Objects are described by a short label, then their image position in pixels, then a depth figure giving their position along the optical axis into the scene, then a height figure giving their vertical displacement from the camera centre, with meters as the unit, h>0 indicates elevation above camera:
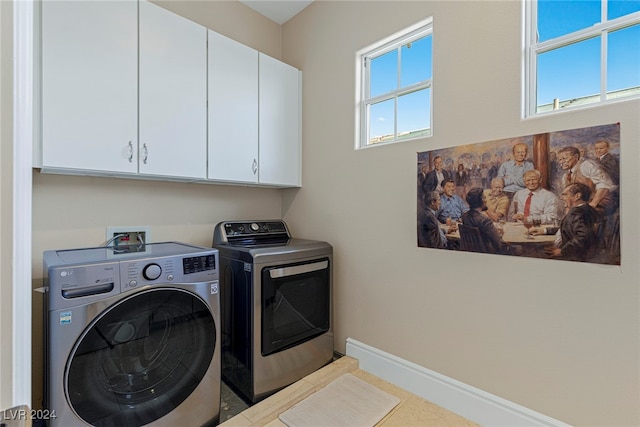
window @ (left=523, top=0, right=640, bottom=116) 1.23 +0.72
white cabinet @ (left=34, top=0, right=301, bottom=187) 1.35 +0.63
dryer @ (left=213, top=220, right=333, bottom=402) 1.69 -0.61
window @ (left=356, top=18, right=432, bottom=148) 1.82 +0.83
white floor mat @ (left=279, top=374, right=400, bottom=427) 1.54 -1.09
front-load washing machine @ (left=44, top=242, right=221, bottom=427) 1.12 -0.55
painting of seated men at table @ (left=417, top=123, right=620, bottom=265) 1.21 +0.08
